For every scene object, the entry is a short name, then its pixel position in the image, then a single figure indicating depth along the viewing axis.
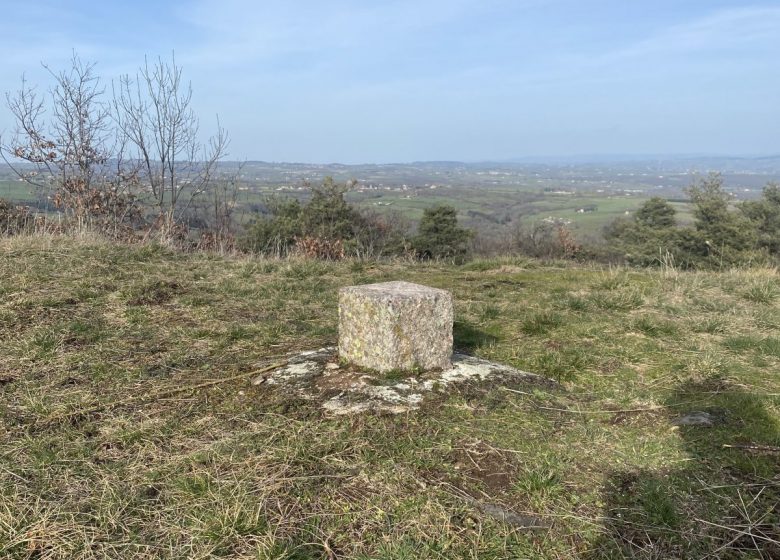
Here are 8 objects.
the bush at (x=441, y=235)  30.64
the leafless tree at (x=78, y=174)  11.45
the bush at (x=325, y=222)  28.81
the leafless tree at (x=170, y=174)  12.95
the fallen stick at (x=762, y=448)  2.76
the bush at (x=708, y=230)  29.38
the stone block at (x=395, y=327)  3.53
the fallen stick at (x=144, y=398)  3.17
